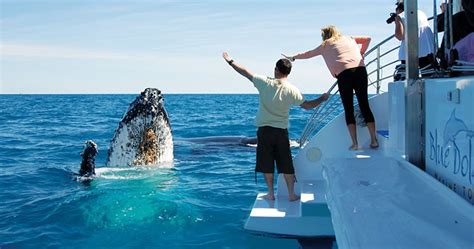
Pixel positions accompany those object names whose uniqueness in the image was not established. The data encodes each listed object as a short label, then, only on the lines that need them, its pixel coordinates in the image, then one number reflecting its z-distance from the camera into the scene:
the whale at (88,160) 10.37
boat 3.40
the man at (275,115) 6.39
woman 6.98
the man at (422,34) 6.45
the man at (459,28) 5.41
